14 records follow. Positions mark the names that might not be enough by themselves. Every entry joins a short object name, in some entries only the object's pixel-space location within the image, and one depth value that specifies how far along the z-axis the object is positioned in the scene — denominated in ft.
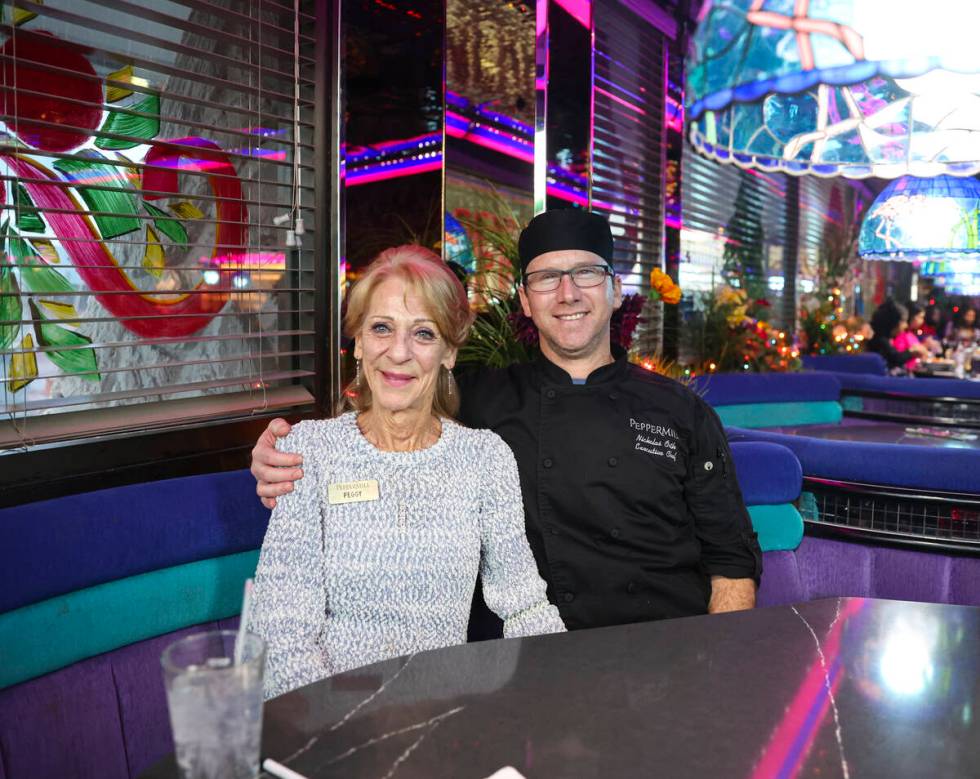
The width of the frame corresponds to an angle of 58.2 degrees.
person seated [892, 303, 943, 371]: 32.96
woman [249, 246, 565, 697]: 5.20
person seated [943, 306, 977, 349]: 38.24
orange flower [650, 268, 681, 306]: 13.14
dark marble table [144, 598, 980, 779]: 3.15
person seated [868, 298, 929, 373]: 32.55
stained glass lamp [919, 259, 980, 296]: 18.90
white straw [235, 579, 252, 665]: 2.64
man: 6.95
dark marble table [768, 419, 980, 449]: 13.35
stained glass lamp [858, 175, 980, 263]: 14.96
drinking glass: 2.56
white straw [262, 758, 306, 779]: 2.96
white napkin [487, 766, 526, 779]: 2.99
